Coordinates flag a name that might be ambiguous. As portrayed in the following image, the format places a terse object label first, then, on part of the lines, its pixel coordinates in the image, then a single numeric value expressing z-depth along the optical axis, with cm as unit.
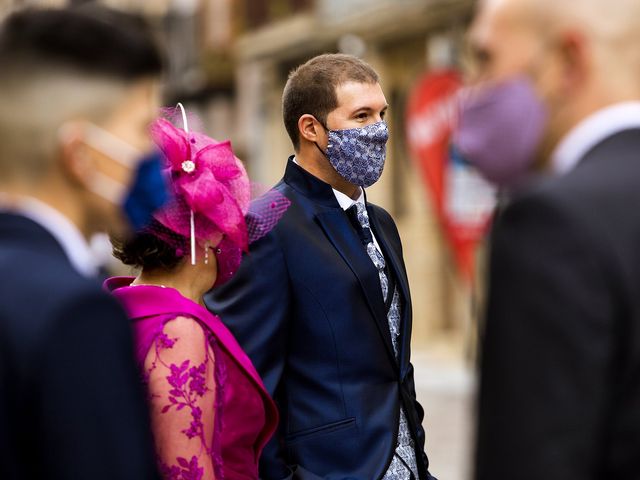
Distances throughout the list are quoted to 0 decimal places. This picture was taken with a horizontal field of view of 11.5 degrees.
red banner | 1348
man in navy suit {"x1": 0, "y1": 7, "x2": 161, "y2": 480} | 402
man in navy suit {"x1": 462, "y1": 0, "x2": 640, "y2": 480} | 405
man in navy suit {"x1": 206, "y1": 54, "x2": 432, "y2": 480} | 526
